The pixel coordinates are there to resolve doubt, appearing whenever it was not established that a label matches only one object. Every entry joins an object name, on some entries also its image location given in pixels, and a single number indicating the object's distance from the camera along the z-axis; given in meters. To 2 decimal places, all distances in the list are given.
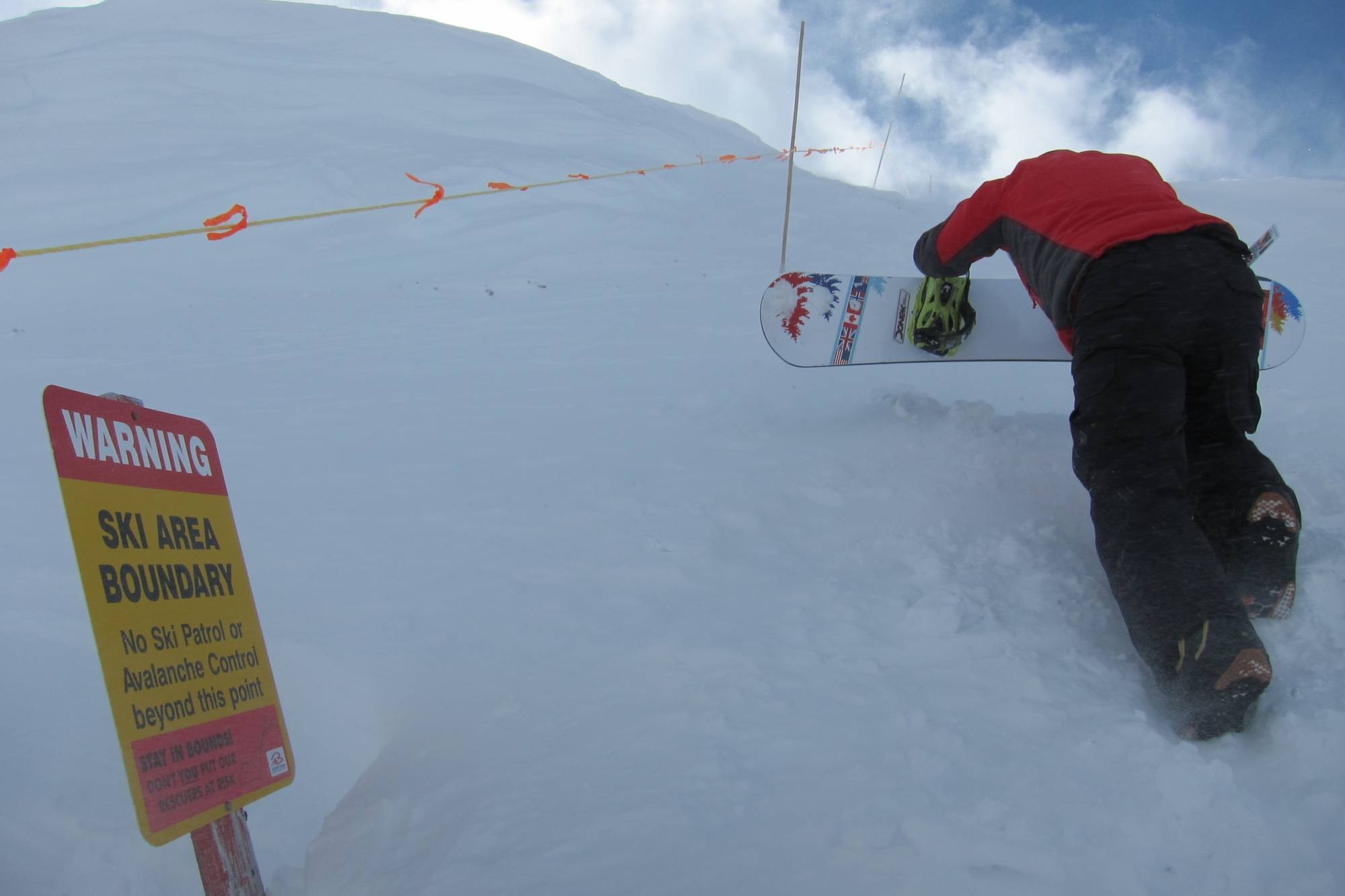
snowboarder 1.93
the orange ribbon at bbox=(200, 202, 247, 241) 6.45
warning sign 1.27
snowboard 3.72
